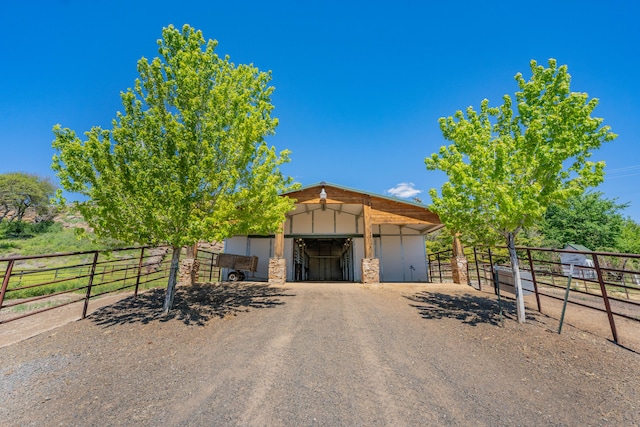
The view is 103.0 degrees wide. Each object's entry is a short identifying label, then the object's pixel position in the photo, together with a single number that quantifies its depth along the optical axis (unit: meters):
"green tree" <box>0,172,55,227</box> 44.66
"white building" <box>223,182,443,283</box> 14.25
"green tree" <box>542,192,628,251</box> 29.92
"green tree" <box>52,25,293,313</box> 5.61
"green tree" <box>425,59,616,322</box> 5.65
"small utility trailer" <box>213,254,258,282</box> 15.82
